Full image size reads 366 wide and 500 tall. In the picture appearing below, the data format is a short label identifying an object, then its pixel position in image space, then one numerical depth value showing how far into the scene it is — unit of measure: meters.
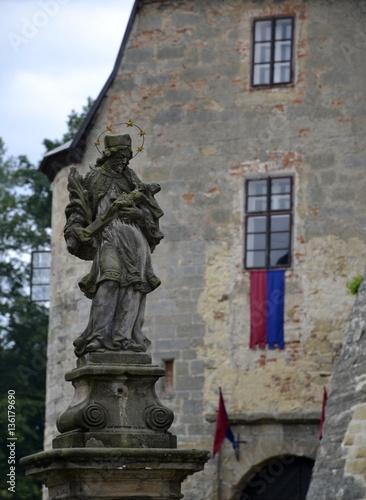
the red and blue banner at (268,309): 23.66
